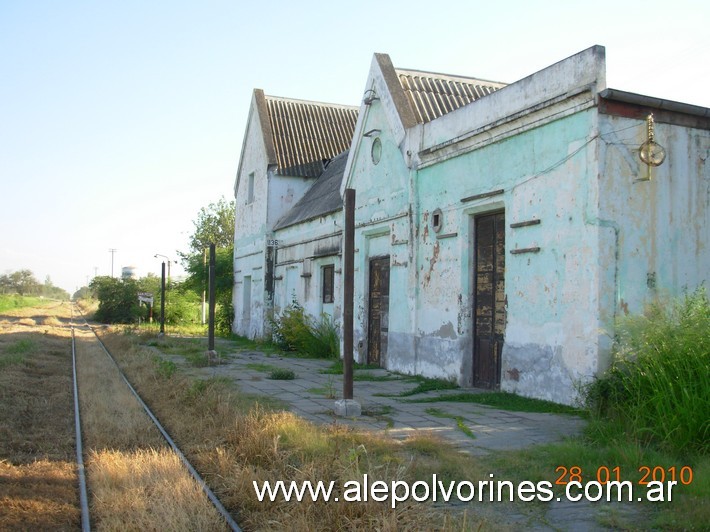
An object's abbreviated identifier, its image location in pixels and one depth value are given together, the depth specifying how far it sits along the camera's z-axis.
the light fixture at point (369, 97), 15.13
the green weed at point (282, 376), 12.68
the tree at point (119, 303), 42.06
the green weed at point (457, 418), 7.30
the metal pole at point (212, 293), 15.94
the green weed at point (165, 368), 12.48
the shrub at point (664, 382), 5.89
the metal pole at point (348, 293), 8.44
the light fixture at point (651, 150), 8.55
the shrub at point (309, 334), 17.45
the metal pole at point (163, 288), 24.96
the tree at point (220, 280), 29.13
